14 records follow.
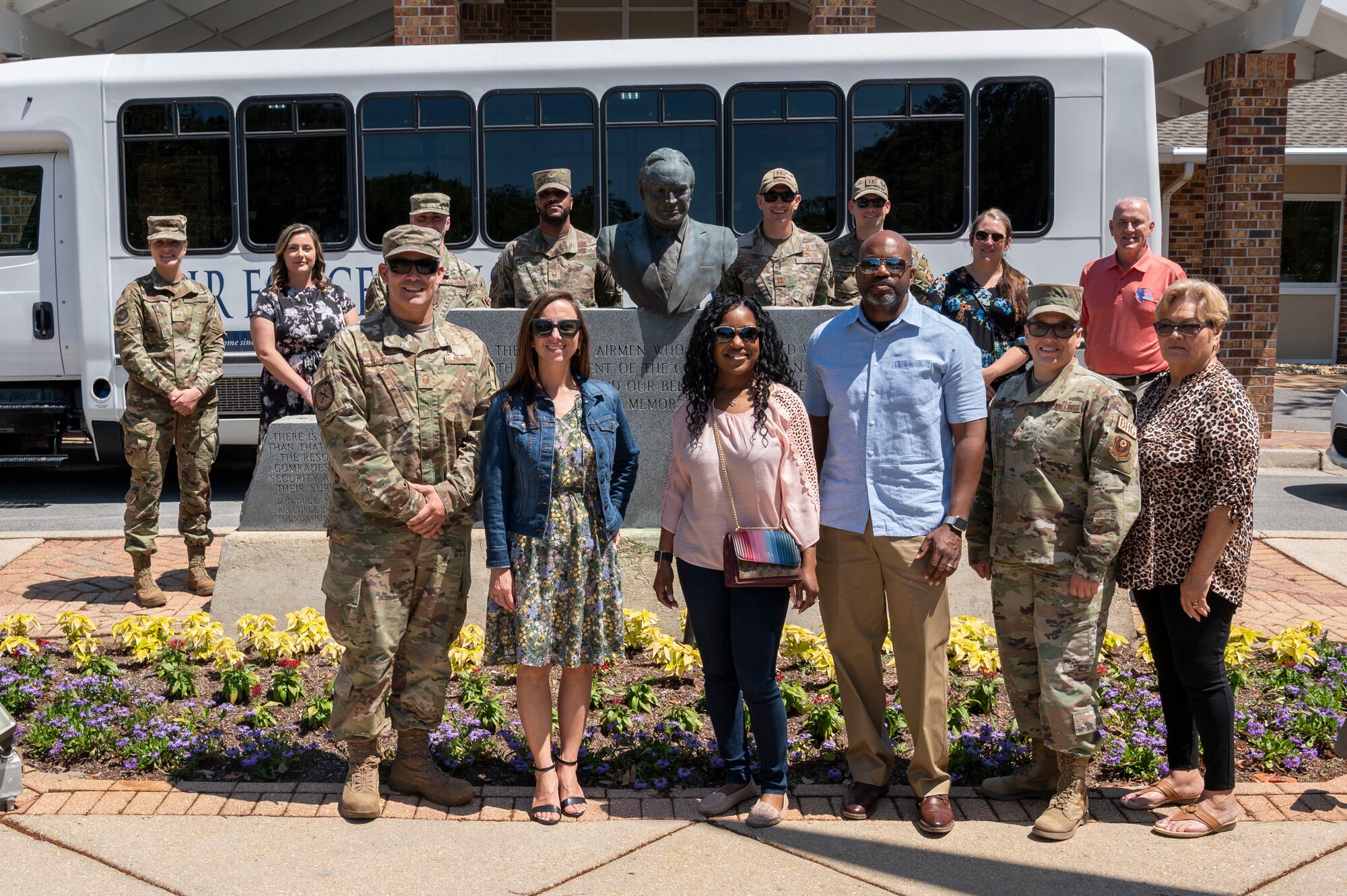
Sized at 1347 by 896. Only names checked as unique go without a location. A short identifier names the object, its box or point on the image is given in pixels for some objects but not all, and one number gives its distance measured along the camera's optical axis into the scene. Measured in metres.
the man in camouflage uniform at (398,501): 3.96
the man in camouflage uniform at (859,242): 5.67
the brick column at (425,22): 11.19
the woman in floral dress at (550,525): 4.02
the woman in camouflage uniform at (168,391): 6.60
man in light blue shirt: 3.94
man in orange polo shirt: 6.02
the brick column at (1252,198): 11.23
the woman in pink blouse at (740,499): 3.93
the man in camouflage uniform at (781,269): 5.84
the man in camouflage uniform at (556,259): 5.93
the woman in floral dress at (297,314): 6.09
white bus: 9.38
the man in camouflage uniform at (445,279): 5.93
